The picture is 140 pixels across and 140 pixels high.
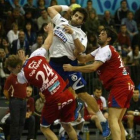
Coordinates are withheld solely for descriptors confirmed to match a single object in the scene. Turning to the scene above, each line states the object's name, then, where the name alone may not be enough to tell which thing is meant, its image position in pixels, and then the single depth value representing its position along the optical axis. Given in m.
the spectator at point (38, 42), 20.12
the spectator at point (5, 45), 19.90
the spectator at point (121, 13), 24.11
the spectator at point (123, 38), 23.05
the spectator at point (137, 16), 24.89
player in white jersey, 13.93
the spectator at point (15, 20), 21.30
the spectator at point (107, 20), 23.16
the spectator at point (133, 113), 18.44
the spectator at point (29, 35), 20.97
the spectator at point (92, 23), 22.19
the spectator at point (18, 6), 21.94
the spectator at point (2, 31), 20.64
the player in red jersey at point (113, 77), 13.39
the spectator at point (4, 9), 21.67
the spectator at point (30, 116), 16.97
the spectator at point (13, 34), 20.73
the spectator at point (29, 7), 22.19
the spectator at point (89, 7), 22.69
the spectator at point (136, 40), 23.40
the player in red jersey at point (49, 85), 12.62
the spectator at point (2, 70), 18.92
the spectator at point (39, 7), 22.39
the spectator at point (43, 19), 21.80
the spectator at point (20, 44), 19.98
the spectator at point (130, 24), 23.87
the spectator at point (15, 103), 15.95
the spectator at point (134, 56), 21.75
